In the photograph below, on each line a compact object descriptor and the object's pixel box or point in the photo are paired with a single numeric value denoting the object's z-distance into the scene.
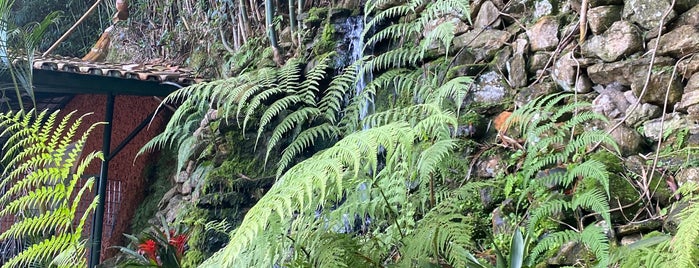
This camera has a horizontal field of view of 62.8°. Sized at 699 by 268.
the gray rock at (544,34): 2.54
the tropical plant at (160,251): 2.21
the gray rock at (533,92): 2.47
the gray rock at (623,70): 2.14
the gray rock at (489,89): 2.65
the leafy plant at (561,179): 1.62
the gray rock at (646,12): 2.20
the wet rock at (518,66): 2.57
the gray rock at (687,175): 1.80
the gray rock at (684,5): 2.16
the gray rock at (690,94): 2.00
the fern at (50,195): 1.41
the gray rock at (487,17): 2.87
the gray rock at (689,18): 2.12
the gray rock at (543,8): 2.64
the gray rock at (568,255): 1.77
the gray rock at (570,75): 2.35
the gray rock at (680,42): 2.08
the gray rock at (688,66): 2.04
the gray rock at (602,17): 2.34
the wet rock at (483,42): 2.76
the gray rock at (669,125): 1.98
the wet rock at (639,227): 1.77
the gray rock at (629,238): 1.78
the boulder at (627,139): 2.06
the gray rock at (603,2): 2.36
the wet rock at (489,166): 2.32
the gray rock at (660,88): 2.07
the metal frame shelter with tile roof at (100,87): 4.27
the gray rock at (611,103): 2.20
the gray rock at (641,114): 2.11
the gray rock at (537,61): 2.54
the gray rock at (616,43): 2.23
